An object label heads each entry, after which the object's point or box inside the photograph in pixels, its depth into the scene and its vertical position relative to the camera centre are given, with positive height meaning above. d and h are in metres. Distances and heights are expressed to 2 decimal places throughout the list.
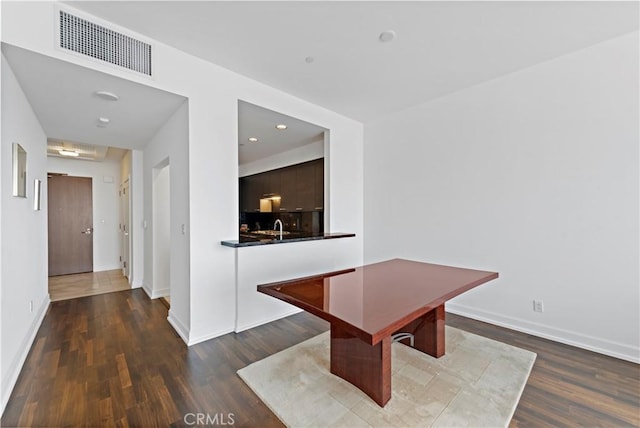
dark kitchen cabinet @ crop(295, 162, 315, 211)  4.99 +0.48
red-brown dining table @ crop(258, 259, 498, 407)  1.43 -0.53
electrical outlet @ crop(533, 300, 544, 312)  2.81 -0.95
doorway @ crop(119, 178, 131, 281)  5.12 -0.35
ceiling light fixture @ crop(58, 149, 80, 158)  5.13 +1.15
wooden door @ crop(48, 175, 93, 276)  5.68 -0.24
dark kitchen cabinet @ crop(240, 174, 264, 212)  6.56 +0.51
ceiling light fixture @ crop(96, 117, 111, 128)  3.16 +1.08
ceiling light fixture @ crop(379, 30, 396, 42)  2.33 +1.52
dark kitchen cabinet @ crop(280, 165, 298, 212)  5.42 +0.48
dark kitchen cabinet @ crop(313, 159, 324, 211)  4.77 +0.49
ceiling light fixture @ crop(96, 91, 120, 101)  2.50 +1.09
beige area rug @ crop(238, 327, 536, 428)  1.67 -1.23
